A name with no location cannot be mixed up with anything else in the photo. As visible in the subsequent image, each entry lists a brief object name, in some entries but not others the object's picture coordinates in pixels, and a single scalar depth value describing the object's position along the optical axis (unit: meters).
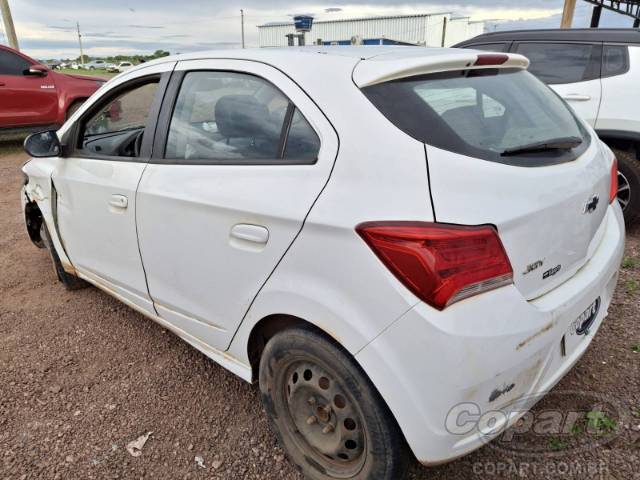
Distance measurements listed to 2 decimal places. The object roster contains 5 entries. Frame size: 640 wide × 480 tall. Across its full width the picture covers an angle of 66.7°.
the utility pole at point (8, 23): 13.20
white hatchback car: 1.48
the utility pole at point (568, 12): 10.33
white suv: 4.10
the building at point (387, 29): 41.00
